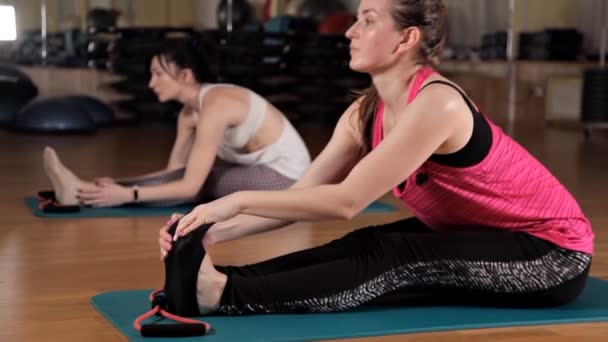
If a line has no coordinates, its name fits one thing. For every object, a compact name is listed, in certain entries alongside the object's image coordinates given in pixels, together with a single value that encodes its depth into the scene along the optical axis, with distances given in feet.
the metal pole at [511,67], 27.58
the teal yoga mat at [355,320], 6.42
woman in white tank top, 11.39
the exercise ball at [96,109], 24.46
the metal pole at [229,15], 29.19
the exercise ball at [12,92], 24.08
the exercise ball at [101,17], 29.84
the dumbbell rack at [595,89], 24.61
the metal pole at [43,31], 27.37
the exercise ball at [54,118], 22.85
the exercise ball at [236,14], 31.89
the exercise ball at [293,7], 31.83
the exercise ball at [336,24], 28.48
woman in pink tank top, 6.28
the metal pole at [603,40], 24.76
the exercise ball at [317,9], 31.22
